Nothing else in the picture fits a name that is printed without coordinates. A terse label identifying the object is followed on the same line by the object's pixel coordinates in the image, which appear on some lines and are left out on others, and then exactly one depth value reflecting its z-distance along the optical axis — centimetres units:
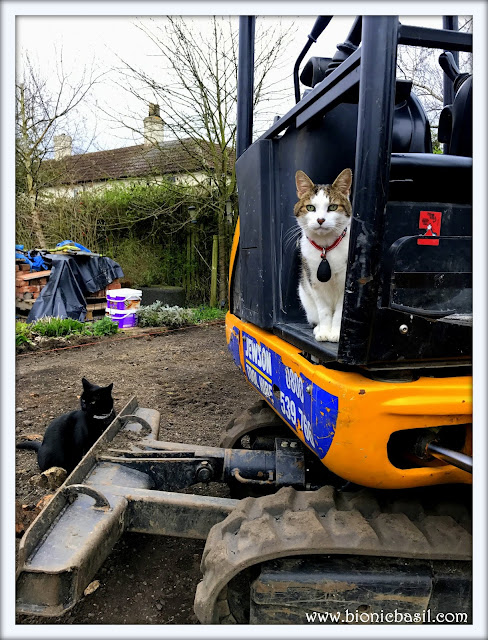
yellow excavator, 114
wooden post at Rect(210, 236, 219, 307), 979
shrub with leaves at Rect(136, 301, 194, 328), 787
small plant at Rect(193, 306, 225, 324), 859
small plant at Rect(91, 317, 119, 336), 709
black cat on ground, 257
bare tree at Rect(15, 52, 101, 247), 845
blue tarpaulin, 780
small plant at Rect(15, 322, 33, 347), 625
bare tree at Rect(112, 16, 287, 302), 817
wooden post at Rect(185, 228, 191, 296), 1048
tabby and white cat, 167
